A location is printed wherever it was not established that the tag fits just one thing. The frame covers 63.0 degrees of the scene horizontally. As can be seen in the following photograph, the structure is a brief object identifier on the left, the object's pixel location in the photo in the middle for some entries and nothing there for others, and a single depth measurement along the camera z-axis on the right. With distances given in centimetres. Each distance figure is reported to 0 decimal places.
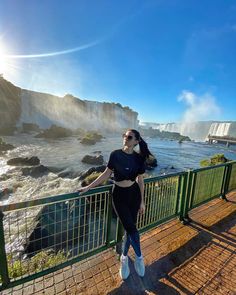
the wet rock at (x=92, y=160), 1900
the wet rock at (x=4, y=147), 2561
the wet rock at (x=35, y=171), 1450
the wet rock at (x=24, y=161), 1762
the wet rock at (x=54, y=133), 4368
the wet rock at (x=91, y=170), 1307
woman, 236
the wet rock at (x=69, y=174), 1460
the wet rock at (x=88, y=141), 3819
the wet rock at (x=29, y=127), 5019
